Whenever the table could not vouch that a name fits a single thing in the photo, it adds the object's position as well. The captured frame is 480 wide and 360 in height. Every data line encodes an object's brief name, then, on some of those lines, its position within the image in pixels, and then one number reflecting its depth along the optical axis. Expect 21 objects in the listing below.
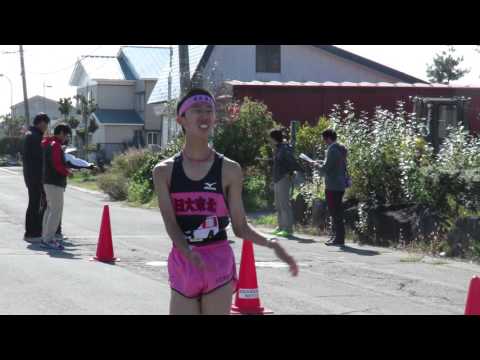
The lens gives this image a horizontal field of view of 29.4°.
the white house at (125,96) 62.75
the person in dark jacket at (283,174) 16.95
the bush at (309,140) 23.14
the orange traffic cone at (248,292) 8.88
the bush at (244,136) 25.72
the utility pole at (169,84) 35.71
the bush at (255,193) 23.36
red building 32.22
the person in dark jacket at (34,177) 15.14
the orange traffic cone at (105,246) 12.73
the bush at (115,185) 30.15
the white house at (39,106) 140.25
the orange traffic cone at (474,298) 6.96
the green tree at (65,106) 61.78
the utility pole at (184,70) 27.31
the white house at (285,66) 41.03
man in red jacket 14.25
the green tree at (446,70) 81.00
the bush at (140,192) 27.41
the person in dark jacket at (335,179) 15.55
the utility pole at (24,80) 65.31
